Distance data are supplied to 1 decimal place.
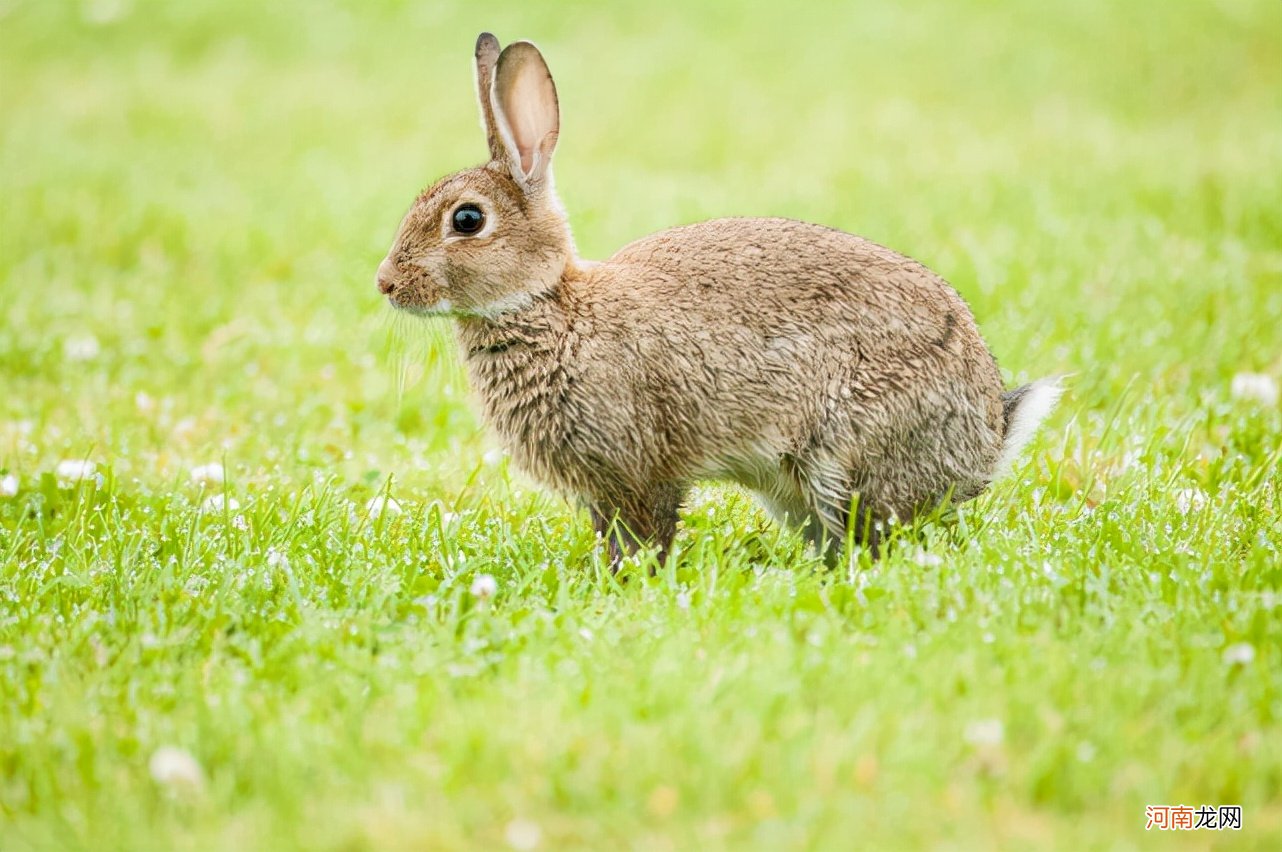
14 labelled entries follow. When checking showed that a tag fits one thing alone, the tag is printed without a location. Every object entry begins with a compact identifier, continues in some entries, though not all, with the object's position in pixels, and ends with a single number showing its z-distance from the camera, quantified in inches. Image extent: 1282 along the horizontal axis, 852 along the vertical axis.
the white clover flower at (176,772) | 245.4
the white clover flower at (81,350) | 563.8
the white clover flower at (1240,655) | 281.6
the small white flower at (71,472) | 421.4
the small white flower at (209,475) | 426.3
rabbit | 361.7
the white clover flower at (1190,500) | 382.3
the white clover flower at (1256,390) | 481.7
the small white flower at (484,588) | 324.5
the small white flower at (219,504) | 378.9
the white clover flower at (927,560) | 332.8
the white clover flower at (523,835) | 229.9
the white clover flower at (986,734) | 253.0
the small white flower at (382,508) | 378.3
